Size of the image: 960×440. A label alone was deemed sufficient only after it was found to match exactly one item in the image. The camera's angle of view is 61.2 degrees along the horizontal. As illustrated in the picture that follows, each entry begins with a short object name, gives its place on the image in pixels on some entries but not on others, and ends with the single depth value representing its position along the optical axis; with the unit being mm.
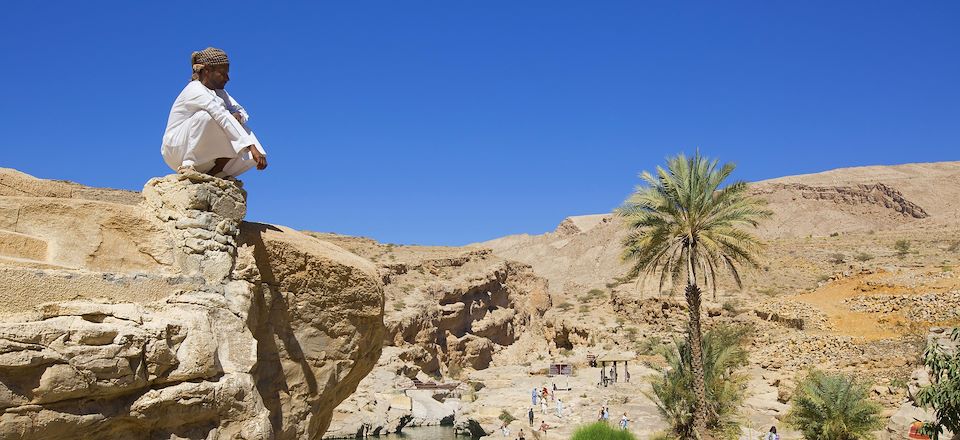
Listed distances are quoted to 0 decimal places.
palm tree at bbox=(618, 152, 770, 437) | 15648
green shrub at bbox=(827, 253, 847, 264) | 49062
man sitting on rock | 5395
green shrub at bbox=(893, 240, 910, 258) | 48781
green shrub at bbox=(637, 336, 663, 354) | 32581
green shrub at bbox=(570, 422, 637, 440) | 16875
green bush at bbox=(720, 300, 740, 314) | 36531
